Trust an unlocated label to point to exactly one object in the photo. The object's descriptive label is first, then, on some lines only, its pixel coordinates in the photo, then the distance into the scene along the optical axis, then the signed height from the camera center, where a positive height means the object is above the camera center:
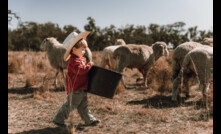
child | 3.57 -0.22
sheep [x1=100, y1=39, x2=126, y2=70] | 8.01 +0.35
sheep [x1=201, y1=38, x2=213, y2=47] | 6.06 +0.74
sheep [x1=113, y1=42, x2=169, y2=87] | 7.02 +0.37
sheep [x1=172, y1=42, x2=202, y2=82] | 5.59 +0.32
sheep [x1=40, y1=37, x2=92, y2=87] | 6.83 +0.43
